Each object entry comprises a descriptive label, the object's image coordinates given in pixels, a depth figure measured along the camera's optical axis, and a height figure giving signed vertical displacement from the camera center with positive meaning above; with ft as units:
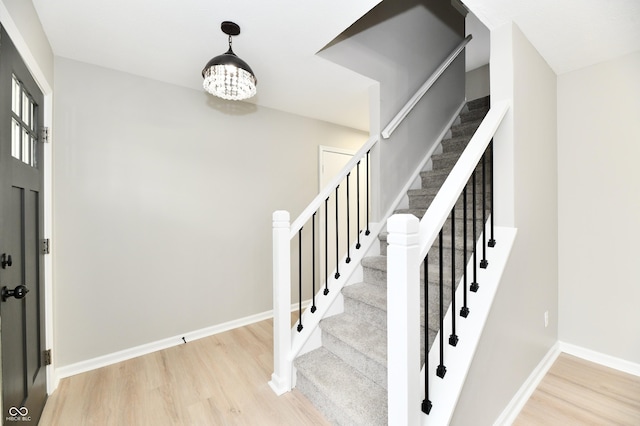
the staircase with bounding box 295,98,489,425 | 5.11 -2.85
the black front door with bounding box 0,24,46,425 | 4.22 -0.48
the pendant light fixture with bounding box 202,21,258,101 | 6.04 +3.03
